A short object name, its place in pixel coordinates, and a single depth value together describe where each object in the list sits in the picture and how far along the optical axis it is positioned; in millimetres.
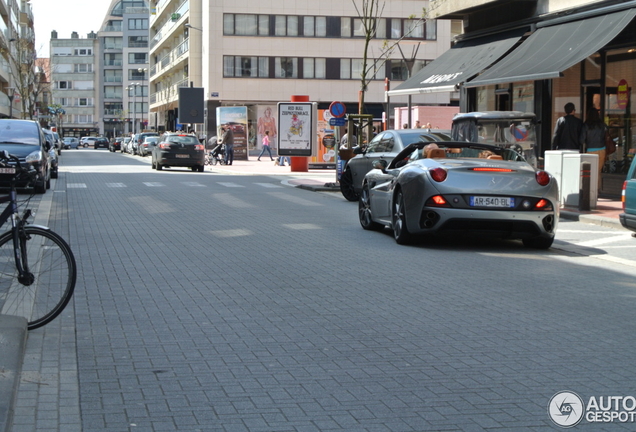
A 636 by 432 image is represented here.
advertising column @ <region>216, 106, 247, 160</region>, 54656
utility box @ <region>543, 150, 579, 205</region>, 18578
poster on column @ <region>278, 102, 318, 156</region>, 34875
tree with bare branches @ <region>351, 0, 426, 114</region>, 27297
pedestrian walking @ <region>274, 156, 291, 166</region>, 45250
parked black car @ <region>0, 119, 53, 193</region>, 21188
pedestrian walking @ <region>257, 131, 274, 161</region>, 56638
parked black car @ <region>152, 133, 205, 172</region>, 38000
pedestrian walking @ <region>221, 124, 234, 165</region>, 45931
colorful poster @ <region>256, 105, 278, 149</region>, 70250
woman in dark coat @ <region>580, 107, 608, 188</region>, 20438
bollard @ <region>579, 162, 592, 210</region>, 17516
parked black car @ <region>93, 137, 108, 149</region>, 114500
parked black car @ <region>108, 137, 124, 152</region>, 88562
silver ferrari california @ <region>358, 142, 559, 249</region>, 11609
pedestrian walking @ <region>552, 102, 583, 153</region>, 20453
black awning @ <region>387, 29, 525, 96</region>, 24609
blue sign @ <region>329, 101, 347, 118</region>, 28219
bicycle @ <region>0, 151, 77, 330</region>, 6754
